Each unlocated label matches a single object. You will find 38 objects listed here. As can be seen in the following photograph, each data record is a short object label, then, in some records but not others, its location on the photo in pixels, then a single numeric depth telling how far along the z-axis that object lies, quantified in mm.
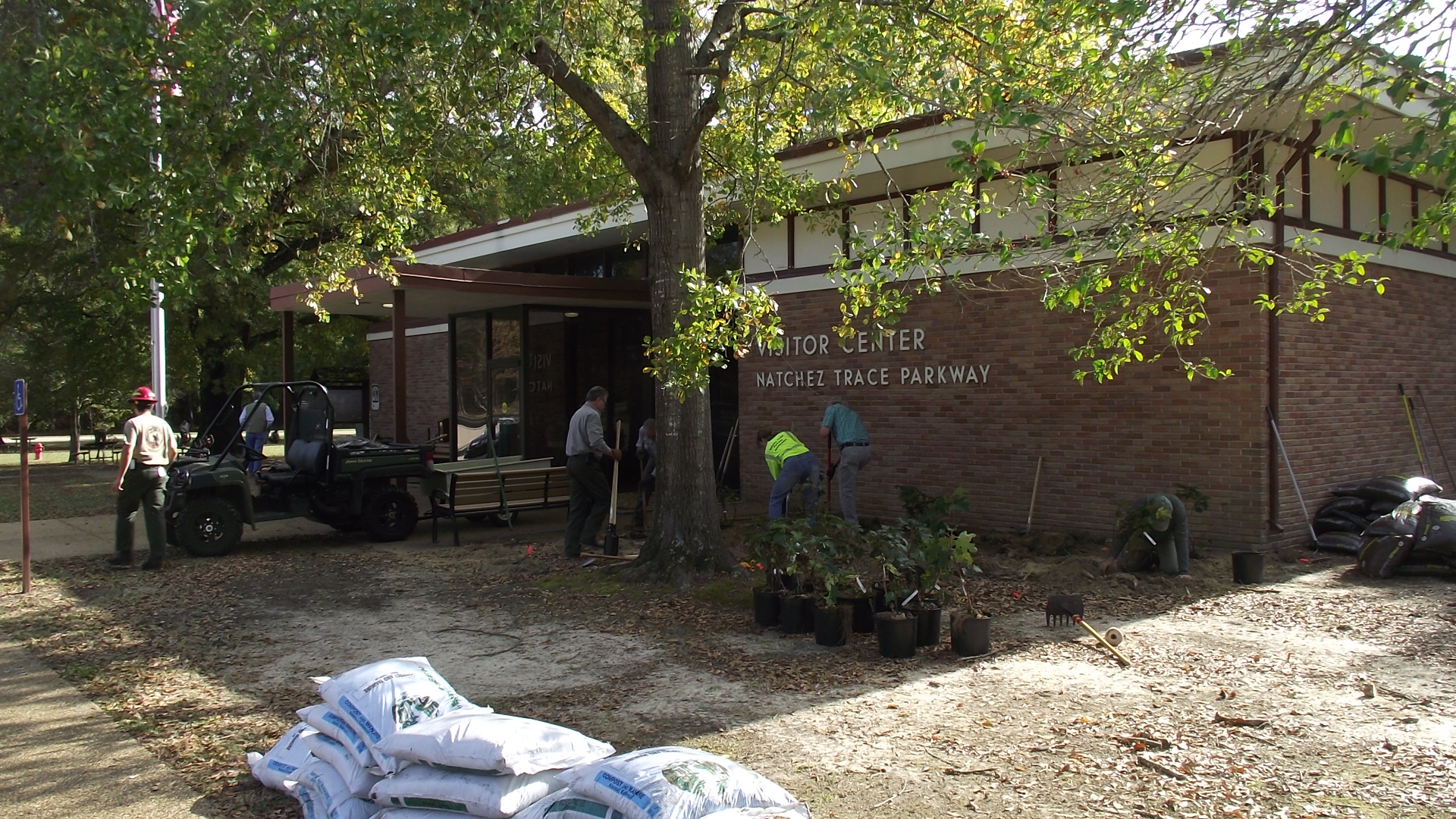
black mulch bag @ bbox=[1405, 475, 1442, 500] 9914
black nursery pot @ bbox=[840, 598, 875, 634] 7242
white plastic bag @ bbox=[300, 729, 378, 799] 4152
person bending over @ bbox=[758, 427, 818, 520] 10914
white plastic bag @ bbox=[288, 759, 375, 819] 4113
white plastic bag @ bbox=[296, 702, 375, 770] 4215
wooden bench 12008
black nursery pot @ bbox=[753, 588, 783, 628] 7543
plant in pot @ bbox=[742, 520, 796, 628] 7477
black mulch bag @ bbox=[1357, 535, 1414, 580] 8883
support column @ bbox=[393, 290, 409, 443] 13094
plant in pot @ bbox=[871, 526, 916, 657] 6691
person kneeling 8812
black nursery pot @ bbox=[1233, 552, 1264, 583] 8719
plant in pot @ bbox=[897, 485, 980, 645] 6836
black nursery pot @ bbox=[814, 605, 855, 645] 7023
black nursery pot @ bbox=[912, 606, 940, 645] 6844
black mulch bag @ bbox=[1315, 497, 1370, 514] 10172
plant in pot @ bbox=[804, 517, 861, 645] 7027
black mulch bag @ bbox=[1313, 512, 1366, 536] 10102
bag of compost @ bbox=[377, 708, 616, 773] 3771
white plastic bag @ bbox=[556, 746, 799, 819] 3289
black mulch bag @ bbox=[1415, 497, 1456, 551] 8727
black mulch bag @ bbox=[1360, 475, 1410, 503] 9945
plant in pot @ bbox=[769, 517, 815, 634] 7238
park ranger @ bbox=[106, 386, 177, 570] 10133
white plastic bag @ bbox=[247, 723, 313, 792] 4574
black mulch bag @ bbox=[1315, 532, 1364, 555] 9891
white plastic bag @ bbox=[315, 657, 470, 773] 4293
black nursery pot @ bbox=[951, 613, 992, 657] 6691
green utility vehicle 10969
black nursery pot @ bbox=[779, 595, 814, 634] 7324
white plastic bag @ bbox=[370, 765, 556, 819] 3742
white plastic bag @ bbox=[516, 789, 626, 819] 3400
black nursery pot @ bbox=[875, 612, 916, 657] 6684
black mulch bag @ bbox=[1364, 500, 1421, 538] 8984
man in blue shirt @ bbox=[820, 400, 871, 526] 11344
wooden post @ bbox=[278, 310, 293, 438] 15766
